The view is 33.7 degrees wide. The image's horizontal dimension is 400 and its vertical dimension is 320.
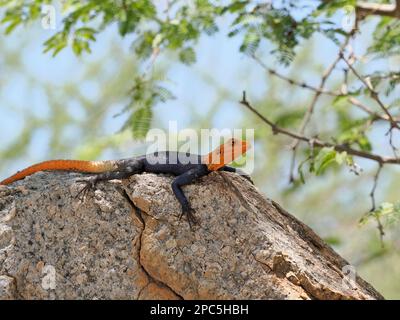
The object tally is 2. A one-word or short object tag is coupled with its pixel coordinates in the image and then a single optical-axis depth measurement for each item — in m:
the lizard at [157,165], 3.74
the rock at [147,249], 3.24
